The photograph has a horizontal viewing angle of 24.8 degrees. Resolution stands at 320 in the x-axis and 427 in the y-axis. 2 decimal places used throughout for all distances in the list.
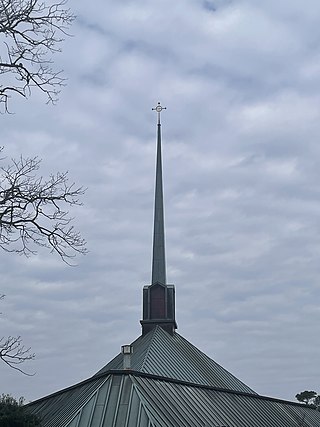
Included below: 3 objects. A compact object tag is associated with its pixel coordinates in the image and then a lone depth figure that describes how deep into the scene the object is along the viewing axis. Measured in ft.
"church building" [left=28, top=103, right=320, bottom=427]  86.12
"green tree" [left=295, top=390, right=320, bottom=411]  293.43
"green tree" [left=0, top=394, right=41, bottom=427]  82.33
